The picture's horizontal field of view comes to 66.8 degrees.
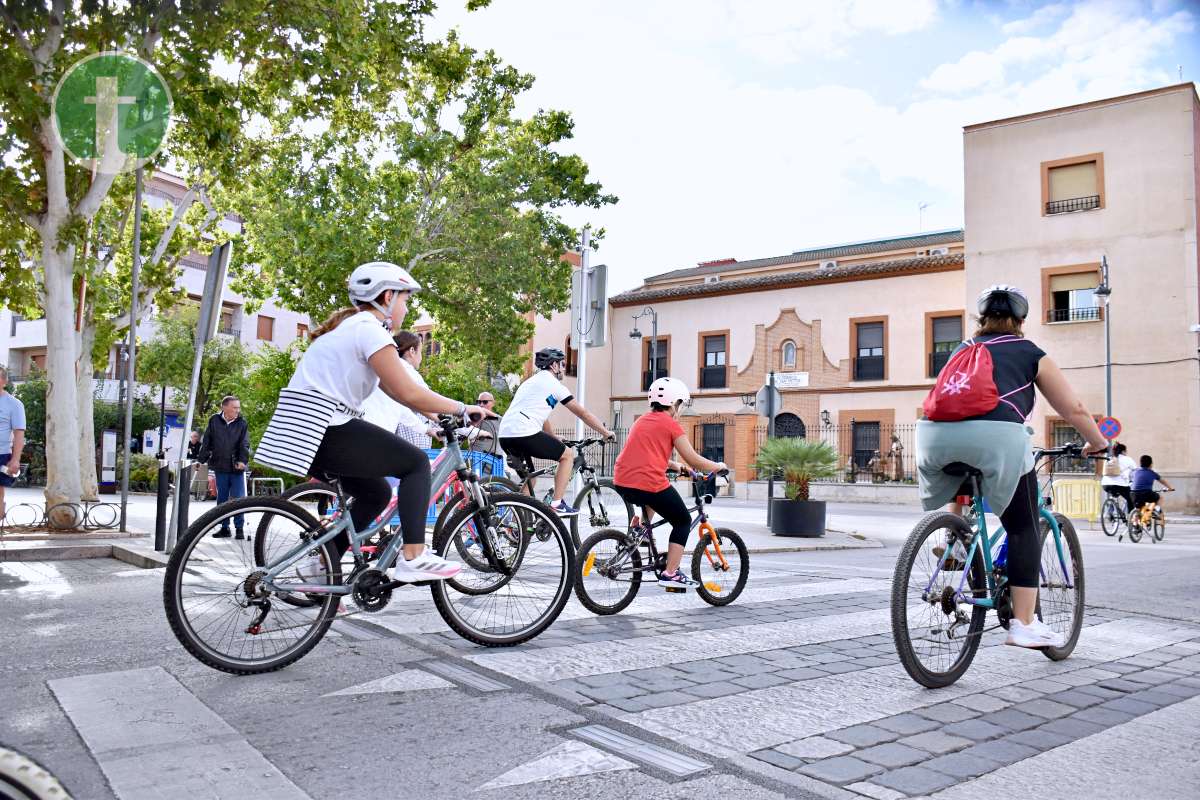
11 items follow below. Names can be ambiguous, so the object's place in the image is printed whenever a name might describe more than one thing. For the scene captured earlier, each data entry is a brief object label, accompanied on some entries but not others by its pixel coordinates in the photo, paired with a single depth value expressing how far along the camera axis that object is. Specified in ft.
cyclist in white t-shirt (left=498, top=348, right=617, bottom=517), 26.32
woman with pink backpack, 13.65
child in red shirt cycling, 19.86
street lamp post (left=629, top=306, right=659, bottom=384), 126.58
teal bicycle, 13.05
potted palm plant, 45.37
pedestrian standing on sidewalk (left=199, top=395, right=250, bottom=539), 39.24
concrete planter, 45.29
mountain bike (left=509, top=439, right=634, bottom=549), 26.27
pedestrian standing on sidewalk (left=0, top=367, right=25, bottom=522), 30.71
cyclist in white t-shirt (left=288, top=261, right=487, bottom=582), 13.76
